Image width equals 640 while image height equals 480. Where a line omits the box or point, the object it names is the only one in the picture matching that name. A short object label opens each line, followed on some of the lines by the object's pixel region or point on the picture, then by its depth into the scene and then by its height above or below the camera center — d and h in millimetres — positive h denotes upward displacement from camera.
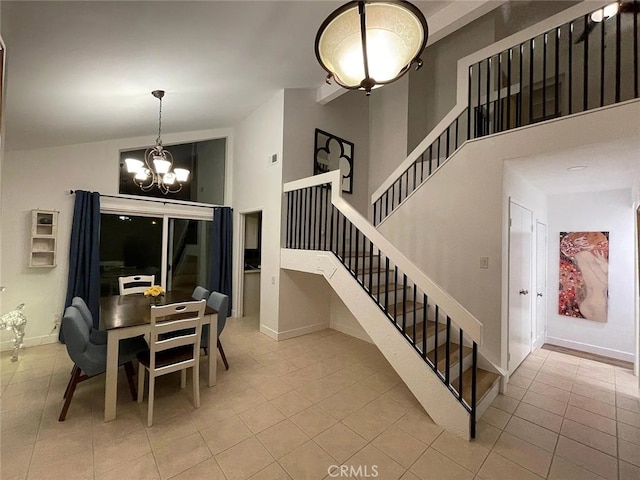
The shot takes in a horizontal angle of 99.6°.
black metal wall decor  4602 +1550
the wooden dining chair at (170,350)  2215 -1013
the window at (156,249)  4422 -191
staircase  2180 -758
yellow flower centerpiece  3281 -665
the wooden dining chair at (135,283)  3689 -685
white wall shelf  3686 -32
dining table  2248 -758
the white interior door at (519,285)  3086 -468
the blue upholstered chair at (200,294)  3377 -700
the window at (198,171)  4661 +1385
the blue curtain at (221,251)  5117 -218
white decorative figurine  3281 -1095
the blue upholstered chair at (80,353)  2188 -994
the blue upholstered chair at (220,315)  2952 -864
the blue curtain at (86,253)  3924 -241
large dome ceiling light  1171 +942
